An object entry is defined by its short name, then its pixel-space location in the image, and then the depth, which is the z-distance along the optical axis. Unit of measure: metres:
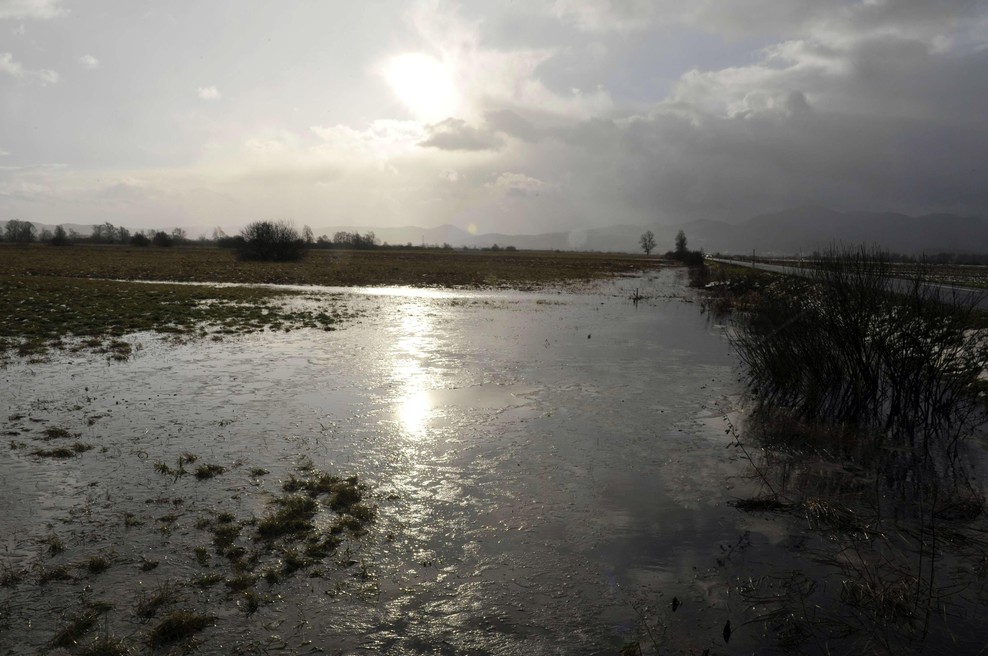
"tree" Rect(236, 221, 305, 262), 74.19
